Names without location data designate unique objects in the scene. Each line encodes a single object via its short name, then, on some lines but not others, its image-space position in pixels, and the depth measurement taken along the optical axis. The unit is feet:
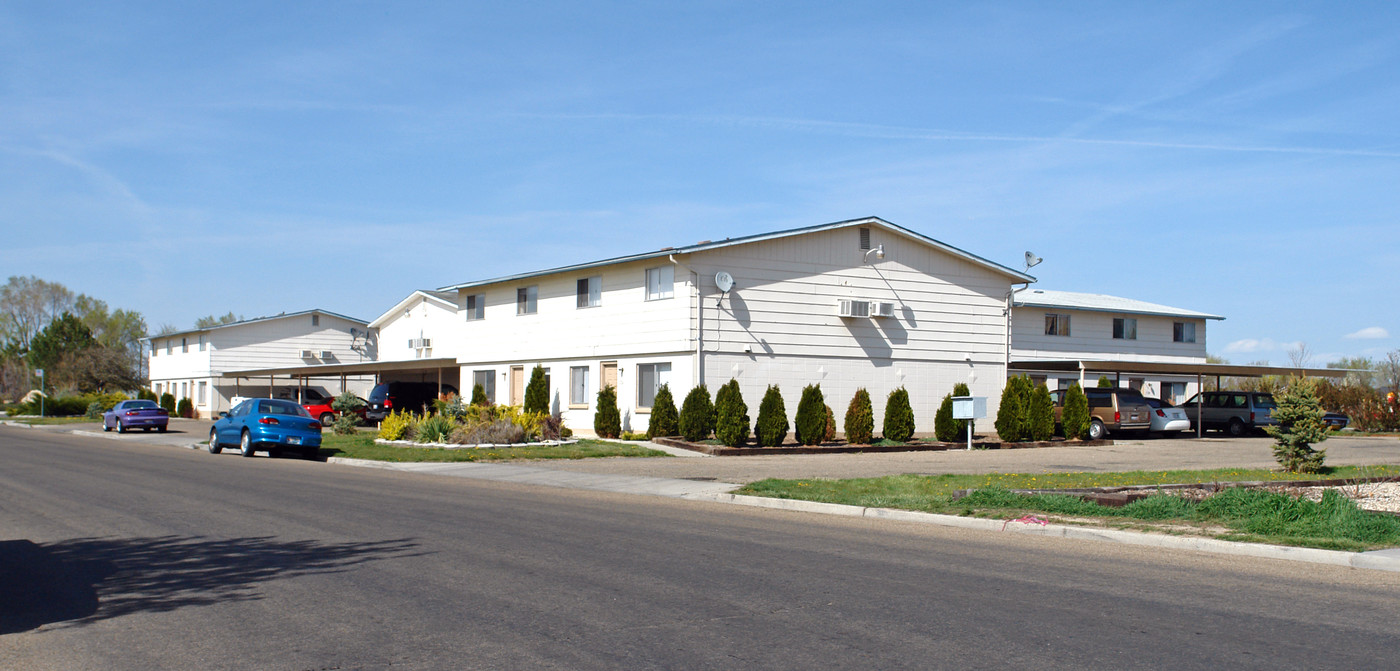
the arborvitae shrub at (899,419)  98.12
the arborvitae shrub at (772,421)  89.88
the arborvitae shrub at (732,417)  89.15
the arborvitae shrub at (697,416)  92.07
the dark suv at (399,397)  136.77
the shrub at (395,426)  98.32
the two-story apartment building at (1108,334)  159.74
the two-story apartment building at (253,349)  187.32
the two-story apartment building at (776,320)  98.48
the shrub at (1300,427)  58.13
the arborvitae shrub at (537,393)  110.83
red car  145.59
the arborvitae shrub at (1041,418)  100.87
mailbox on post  93.63
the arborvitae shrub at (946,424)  99.25
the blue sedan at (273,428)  85.20
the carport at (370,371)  129.91
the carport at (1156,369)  107.14
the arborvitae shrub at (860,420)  93.61
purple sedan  132.05
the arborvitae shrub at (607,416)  100.89
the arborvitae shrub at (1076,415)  104.27
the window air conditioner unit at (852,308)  103.50
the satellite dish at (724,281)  96.73
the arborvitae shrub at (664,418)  95.91
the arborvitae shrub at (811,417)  91.66
